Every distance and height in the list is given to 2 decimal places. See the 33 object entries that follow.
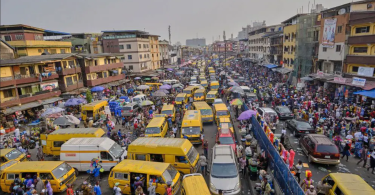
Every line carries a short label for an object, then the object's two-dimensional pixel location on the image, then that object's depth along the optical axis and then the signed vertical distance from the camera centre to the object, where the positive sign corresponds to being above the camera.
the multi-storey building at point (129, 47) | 51.19 +2.47
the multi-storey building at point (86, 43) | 53.22 +3.97
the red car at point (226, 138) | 15.12 -5.64
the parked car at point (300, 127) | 17.56 -5.95
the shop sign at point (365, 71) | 23.16 -2.29
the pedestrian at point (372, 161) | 12.50 -6.18
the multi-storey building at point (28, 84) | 24.67 -2.64
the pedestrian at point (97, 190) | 10.71 -6.11
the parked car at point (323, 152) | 12.97 -5.77
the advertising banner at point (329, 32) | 28.78 +2.31
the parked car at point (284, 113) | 22.09 -5.90
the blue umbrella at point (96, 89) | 32.16 -4.19
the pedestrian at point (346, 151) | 13.82 -6.24
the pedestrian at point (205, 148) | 14.95 -6.06
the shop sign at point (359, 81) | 23.03 -3.29
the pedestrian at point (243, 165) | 12.85 -6.24
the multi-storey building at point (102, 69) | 36.28 -1.76
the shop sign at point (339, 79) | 25.54 -3.35
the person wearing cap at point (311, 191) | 9.04 -5.56
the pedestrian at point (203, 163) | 13.00 -6.16
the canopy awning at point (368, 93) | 20.73 -4.12
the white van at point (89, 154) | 13.57 -5.65
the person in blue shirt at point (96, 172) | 12.43 -6.13
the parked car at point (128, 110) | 25.30 -5.74
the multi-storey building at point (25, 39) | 33.75 +3.56
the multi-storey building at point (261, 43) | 60.66 +3.10
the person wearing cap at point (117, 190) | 10.34 -5.95
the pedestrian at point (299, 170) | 11.54 -6.00
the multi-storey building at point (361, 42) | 23.36 +0.80
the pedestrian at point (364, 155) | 13.30 -6.22
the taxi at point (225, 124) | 17.11 -5.34
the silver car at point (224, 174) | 10.52 -5.79
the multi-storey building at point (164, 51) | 71.45 +1.86
